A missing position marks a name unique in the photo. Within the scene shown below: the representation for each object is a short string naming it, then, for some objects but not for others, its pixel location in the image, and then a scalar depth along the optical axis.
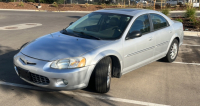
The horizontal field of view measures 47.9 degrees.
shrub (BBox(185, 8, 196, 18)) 16.08
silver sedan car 3.96
